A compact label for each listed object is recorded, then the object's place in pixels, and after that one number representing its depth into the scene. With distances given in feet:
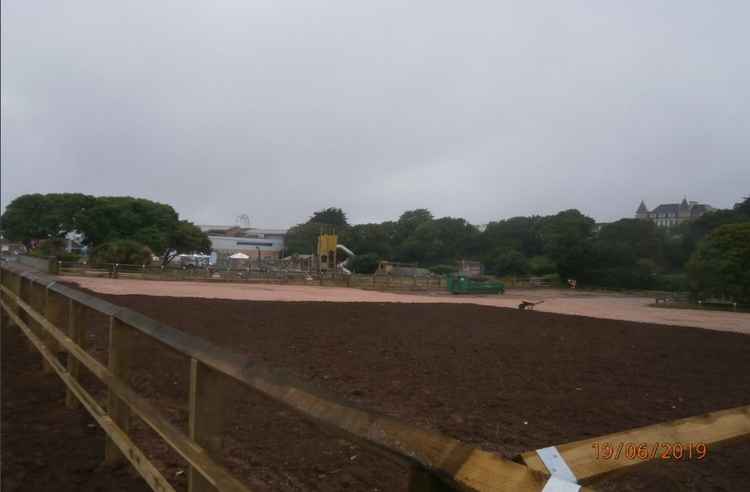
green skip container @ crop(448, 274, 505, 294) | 135.23
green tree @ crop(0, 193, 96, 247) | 184.03
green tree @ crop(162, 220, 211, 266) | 197.26
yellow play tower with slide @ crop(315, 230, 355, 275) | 178.46
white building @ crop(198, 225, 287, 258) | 328.43
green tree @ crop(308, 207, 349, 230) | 376.27
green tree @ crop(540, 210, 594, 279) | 186.60
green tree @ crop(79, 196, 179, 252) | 182.80
